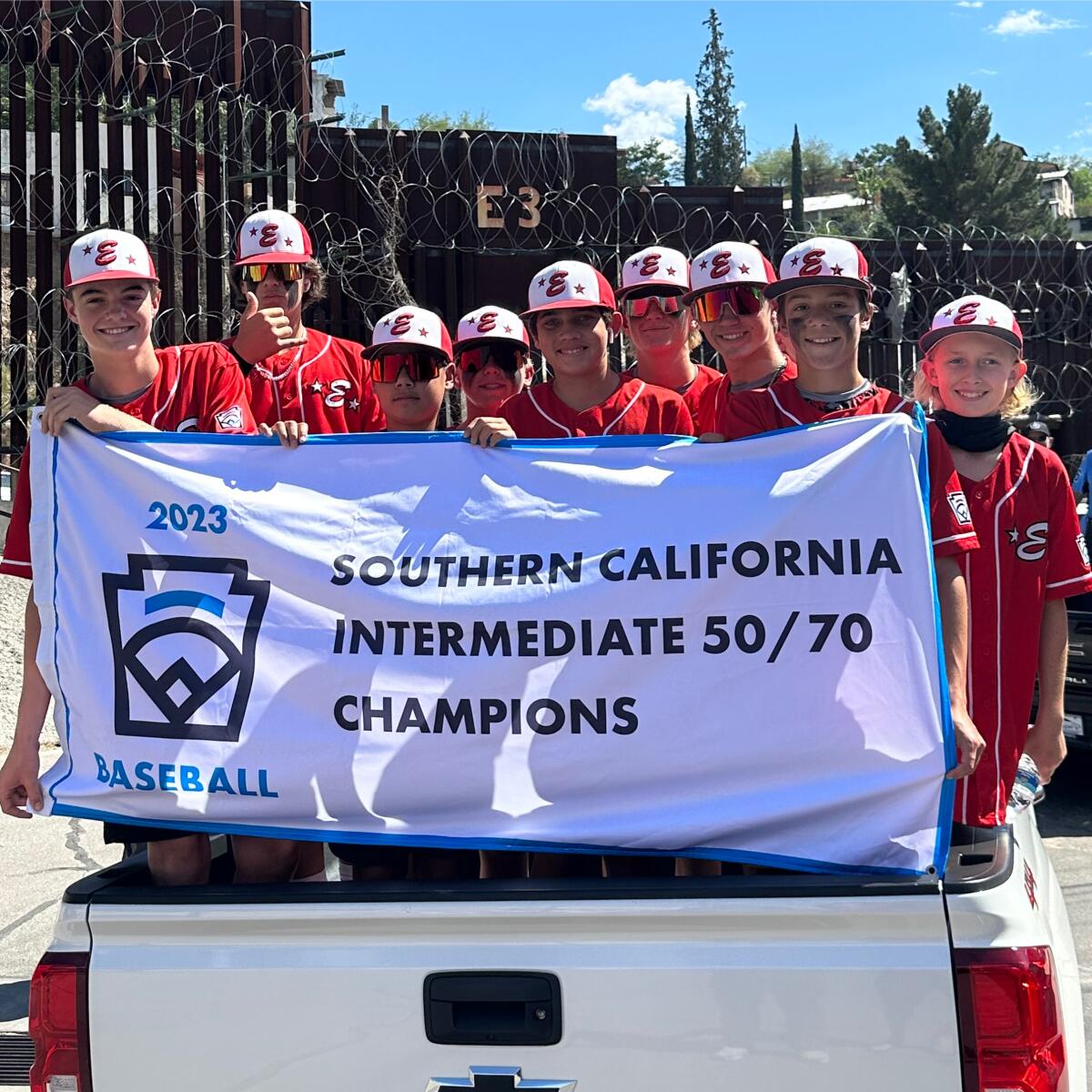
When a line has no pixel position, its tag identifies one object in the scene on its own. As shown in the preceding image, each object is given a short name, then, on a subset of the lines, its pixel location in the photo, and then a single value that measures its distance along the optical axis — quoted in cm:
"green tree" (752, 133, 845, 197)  14312
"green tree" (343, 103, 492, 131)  5500
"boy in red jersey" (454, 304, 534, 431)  491
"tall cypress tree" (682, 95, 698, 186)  11064
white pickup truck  232
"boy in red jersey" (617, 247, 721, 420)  528
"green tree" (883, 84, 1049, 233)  7519
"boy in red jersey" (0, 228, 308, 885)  317
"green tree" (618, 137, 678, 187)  10994
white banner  283
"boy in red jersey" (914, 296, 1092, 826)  366
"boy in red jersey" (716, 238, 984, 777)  342
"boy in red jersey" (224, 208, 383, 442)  507
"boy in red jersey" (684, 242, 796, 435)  474
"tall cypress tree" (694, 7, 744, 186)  10938
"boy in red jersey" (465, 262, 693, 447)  426
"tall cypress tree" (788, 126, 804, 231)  6642
